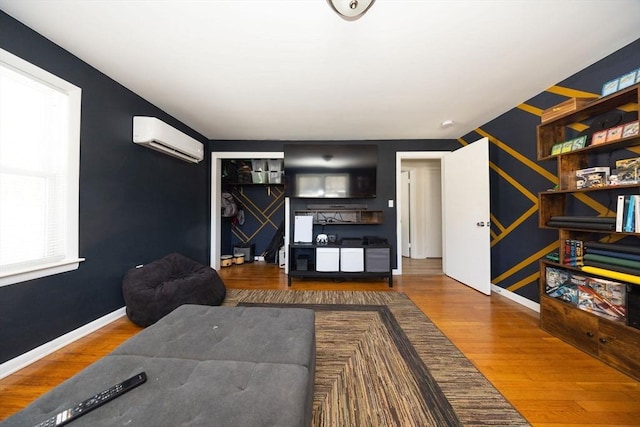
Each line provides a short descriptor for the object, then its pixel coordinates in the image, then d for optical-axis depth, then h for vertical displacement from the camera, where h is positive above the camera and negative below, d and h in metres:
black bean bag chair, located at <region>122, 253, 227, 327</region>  2.08 -0.72
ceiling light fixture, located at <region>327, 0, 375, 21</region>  1.17 +1.11
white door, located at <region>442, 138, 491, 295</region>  2.89 +0.00
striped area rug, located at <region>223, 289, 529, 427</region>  1.18 -1.03
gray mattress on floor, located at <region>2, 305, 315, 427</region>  0.71 -0.63
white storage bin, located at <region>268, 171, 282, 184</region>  4.50 +0.77
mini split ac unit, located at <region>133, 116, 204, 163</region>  2.45 +0.90
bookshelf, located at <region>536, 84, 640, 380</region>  1.50 -0.39
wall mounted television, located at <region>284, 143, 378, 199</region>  3.68 +0.77
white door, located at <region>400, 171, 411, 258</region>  5.34 +0.09
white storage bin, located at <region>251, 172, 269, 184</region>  4.52 +0.77
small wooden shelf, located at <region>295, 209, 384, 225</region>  3.85 +0.00
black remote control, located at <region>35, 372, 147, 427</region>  0.68 -0.62
